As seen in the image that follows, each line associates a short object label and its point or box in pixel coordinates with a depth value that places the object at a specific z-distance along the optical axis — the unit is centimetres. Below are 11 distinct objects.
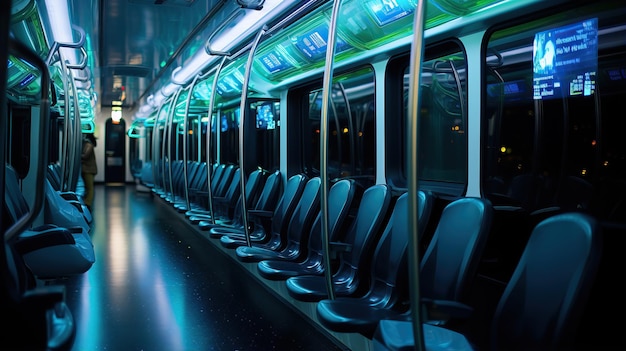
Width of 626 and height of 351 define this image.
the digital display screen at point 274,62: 609
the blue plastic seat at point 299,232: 471
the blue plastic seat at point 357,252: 363
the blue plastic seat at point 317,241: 411
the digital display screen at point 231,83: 770
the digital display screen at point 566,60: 321
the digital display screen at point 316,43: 498
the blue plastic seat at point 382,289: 295
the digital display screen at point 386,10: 397
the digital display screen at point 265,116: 761
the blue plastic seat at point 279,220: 516
